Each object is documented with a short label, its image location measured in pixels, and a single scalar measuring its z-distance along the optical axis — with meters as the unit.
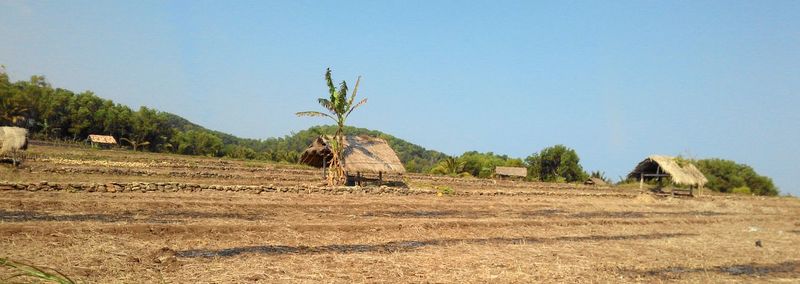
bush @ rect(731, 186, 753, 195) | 45.59
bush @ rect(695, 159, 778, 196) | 51.00
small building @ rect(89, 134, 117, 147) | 44.25
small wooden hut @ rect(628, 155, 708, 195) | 30.00
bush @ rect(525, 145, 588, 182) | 54.41
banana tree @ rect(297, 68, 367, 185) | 21.52
